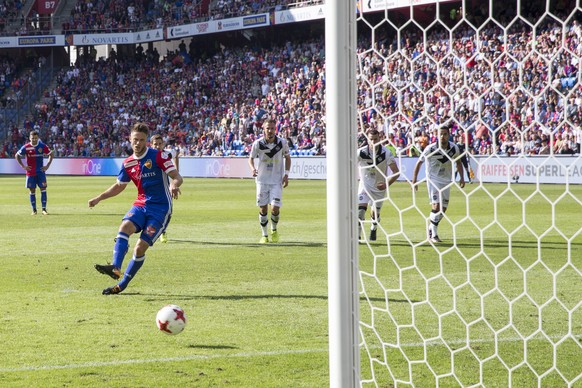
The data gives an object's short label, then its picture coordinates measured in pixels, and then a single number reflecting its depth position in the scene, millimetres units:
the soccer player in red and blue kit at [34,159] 21672
